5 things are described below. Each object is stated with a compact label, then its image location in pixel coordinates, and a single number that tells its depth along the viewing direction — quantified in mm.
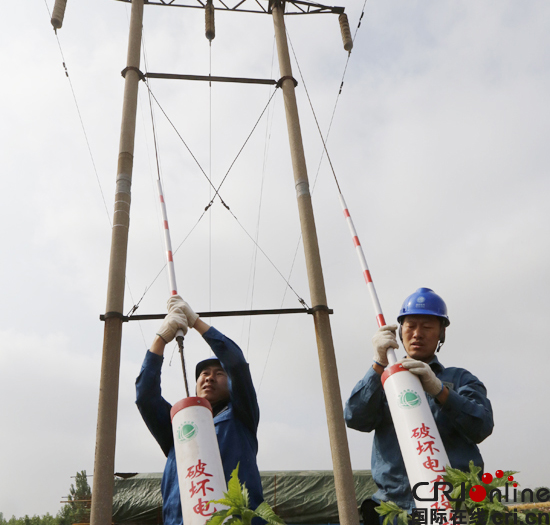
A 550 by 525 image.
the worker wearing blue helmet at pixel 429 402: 3291
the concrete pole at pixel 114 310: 6551
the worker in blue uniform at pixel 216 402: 3852
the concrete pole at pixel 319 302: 7074
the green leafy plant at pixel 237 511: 1795
